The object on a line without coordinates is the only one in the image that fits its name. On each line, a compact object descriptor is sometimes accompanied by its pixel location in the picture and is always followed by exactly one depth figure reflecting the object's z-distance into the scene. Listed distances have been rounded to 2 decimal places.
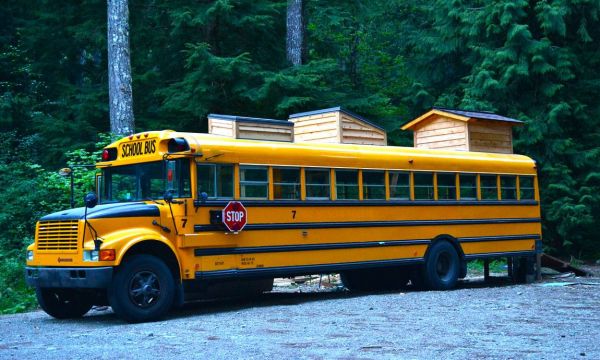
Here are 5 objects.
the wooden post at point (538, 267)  17.62
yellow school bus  11.06
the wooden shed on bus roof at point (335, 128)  14.93
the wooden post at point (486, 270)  17.49
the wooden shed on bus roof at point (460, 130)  17.25
